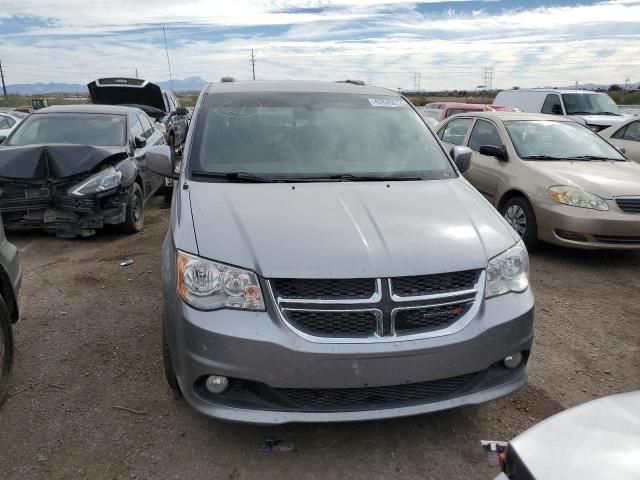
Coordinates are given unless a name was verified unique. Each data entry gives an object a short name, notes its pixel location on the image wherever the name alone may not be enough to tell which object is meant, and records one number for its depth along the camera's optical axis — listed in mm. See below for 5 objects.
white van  15086
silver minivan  2385
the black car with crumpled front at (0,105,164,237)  6074
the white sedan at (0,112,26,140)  13711
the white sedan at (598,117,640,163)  9036
